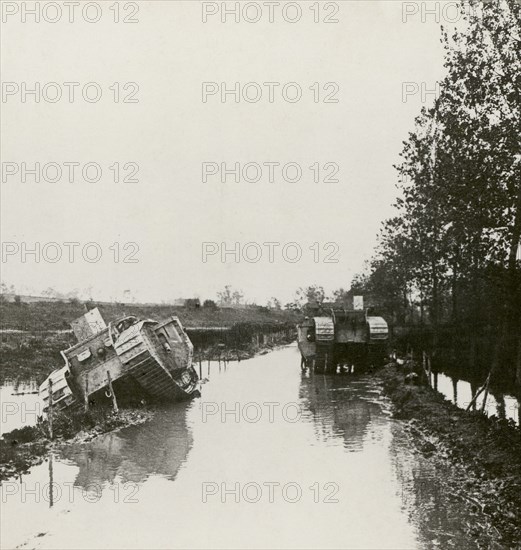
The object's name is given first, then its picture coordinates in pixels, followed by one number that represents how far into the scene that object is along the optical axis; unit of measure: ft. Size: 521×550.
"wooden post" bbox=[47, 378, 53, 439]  53.80
